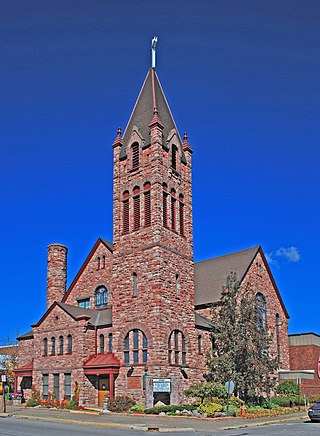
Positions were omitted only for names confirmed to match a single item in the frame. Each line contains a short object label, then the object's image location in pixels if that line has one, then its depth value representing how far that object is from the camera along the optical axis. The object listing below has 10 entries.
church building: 35.75
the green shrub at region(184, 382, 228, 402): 34.34
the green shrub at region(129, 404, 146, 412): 32.94
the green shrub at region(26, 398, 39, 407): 39.31
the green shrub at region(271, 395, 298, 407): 40.17
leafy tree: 35.69
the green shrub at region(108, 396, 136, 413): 33.56
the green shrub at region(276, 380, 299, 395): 44.38
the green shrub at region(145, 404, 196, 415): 31.57
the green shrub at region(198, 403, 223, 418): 30.30
